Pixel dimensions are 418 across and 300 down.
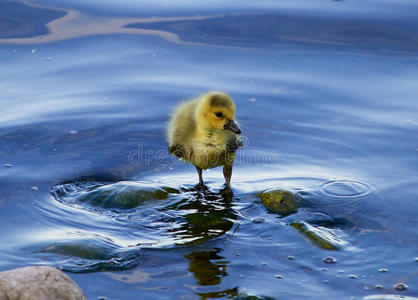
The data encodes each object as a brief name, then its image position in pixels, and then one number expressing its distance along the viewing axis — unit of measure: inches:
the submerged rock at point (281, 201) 351.9
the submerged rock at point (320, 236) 310.5
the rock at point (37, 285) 218.1
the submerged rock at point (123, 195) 357.7
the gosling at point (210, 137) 377.4
